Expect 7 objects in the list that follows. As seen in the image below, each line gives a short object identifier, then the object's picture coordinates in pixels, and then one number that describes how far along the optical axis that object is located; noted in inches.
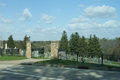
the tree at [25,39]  1868.6
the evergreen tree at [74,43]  1791.0
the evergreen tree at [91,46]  1732.3
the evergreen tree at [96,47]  1713.0
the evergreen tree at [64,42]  1991.0
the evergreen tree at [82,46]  1771.3
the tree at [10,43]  2204.7
